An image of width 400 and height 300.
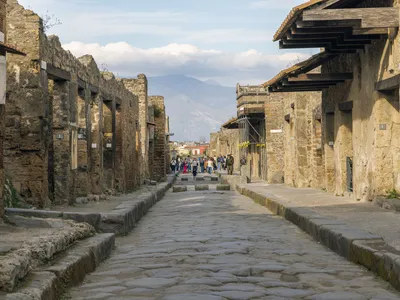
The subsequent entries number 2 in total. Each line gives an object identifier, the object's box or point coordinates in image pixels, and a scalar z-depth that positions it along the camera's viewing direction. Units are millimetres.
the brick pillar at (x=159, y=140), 38881
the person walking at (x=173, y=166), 57444
